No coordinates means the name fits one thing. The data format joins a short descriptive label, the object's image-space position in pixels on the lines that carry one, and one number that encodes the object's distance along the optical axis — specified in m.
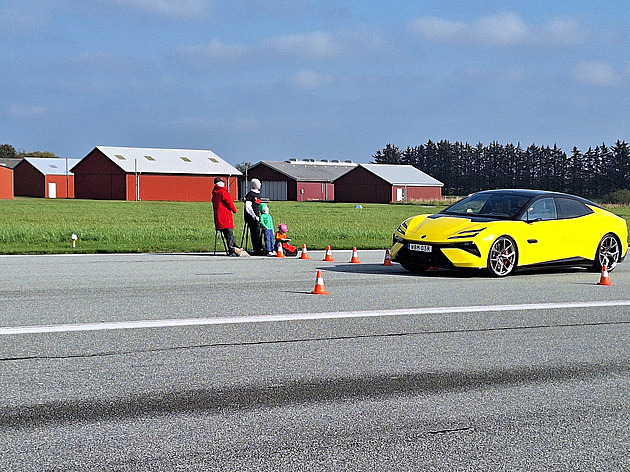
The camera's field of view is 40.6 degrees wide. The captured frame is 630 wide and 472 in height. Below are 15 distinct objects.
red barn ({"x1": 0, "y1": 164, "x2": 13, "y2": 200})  81.12
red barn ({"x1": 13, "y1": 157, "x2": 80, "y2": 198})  100.31
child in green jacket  17.55
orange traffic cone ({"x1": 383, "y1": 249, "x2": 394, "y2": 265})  15.09
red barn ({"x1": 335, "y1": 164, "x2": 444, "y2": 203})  97.44
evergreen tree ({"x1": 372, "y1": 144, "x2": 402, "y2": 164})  161.75
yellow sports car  13.03
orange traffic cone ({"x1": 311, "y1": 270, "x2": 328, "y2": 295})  10.62
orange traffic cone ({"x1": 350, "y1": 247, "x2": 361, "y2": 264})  16.03
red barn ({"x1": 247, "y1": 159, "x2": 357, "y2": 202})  103.25
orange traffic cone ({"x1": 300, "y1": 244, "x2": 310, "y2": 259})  16.89
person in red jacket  17.42
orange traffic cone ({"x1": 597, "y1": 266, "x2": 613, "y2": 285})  12.22
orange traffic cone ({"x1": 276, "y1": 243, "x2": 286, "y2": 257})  17.44
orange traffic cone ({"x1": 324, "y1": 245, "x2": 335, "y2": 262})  16.27
